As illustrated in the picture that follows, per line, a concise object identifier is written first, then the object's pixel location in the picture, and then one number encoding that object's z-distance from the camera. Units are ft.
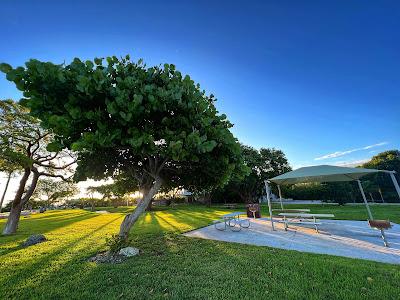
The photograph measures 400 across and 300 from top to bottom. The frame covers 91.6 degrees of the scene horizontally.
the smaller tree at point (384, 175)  106.52
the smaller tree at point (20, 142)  38.22
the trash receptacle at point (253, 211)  48.47
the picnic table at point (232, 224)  33.96
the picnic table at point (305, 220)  28.94
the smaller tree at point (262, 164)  87.92
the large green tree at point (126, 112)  14.79
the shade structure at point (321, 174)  28.40
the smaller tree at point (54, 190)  140.87
